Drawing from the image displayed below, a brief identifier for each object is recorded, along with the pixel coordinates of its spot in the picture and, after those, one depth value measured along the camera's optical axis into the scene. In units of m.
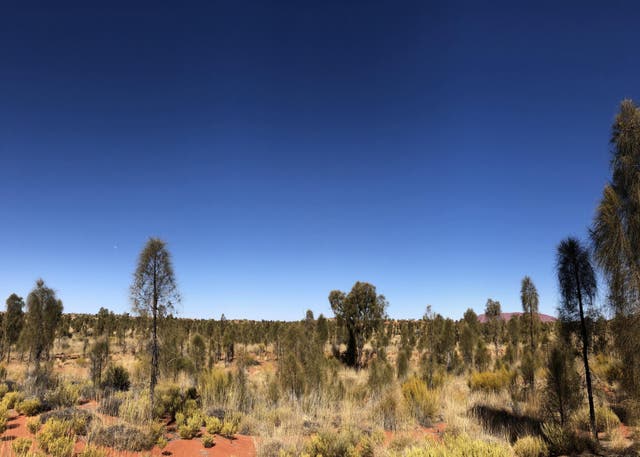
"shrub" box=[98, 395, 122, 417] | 10.65
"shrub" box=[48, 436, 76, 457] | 6.86
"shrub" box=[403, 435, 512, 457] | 5.84
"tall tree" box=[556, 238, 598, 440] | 10.55
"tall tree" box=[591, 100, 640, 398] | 6.91
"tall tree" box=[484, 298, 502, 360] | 44.59
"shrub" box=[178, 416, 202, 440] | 9.61
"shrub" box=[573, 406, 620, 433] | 11.30
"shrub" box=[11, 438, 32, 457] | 6.76
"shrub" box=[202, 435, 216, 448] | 9.24
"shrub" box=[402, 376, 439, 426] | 13.03
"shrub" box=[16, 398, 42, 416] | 9.53
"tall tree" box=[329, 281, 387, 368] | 30.28
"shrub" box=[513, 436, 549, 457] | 8.97
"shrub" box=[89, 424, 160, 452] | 8.12
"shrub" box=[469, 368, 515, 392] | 17.68
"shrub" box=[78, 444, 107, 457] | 6.87
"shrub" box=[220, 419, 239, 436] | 10.07
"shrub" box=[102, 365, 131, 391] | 15.88
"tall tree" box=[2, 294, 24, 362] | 26.84
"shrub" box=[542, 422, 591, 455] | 9.27
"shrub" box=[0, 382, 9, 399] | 10.87
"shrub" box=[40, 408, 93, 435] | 8.49
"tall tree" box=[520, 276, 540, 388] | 23.94
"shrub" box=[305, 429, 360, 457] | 8.45
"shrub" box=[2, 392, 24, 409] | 9.68
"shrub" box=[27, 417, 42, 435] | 8.22
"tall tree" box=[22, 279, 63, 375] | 17.94
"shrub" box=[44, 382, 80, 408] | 10.55
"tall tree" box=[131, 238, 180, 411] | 10.86
